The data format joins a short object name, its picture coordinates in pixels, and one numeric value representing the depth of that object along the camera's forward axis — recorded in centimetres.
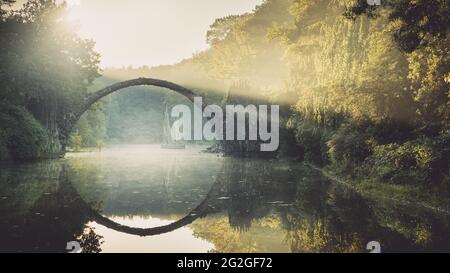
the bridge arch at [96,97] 4867
